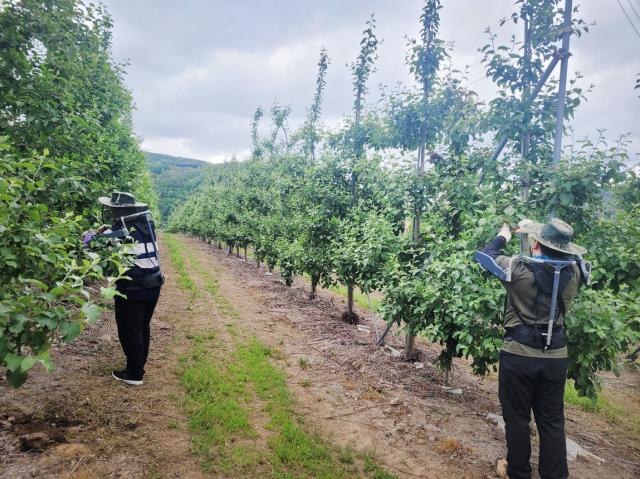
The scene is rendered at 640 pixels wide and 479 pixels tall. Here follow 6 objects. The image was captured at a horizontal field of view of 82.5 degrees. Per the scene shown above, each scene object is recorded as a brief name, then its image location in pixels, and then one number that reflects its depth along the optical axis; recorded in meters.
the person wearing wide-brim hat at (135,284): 4.95
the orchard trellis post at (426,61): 7.04
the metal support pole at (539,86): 4.99
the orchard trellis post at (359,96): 10.00
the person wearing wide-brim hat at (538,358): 3.49
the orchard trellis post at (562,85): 4.58
